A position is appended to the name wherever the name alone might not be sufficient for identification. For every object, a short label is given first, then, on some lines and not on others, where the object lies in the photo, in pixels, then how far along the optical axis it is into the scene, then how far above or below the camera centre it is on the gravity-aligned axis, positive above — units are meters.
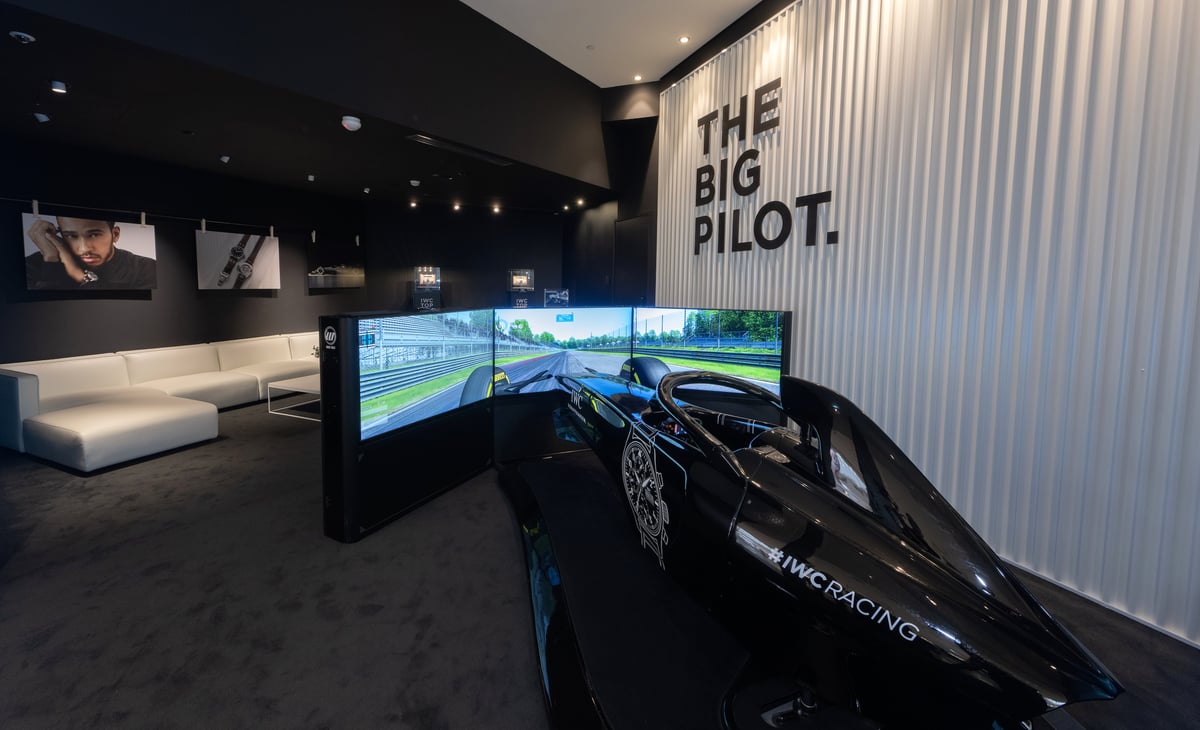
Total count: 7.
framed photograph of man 5.08 +0.69
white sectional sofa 4.03 -0.80
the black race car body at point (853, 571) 1.27 -0.74
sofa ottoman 3.93 -0.95
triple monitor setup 2.90 -0.38
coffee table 5.44 -1.02
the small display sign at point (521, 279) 8.42 +0.70
